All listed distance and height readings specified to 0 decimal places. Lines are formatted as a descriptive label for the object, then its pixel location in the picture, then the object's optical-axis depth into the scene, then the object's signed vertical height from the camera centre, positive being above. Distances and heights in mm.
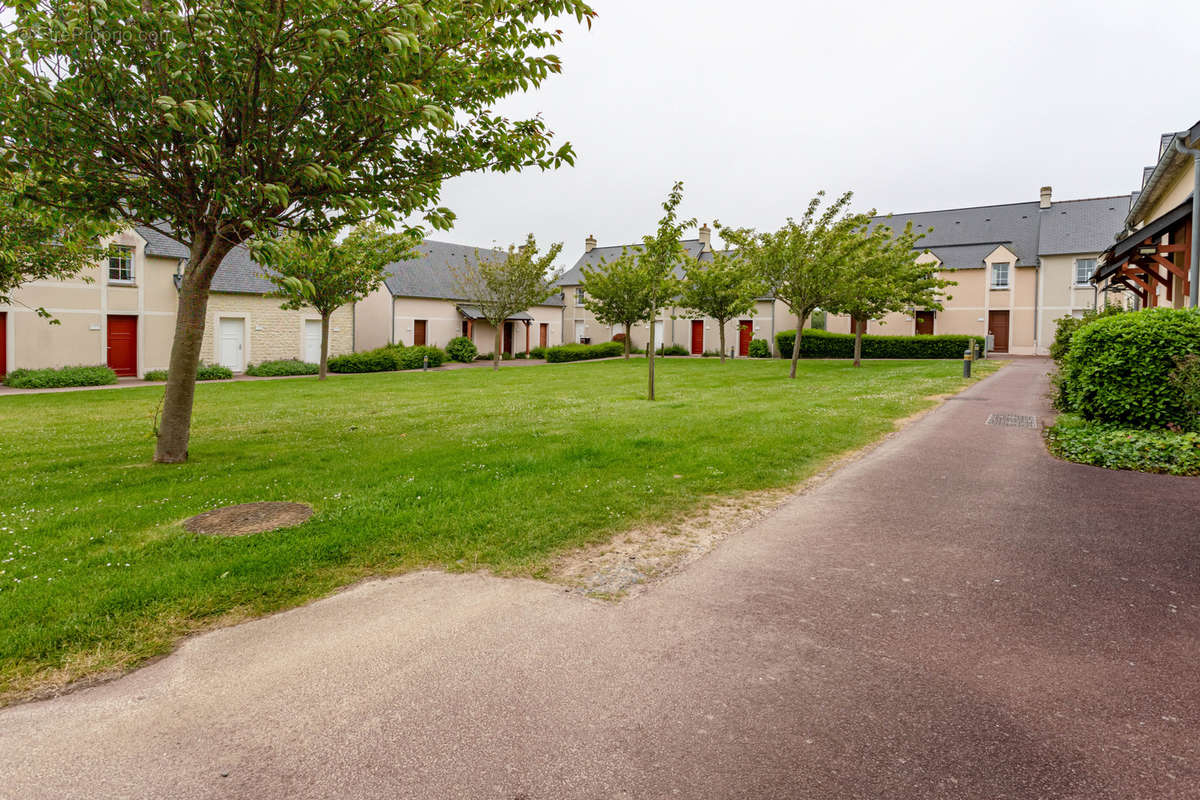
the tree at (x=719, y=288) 30938 +4012
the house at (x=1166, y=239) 11984 +2900
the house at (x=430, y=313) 35906 +3171
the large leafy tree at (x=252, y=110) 6105 +2585
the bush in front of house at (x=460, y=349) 36031 +1046
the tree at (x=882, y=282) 23141 +3338
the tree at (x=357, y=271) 23422 +3447
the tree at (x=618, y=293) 34688 +4106
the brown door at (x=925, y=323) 40688 +3027
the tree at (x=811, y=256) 21609 +3822
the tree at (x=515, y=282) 31062 +4104
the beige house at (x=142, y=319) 23609 +1910
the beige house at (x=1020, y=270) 37562 +5997
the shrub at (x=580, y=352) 38062 +1026
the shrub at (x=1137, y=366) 8938 +118
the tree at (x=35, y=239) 6994 +2109
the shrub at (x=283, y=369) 27859 -69
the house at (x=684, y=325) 43125 +3136
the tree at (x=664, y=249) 14742 +2846
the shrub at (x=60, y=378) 21641 -417
